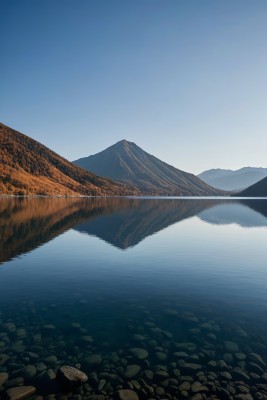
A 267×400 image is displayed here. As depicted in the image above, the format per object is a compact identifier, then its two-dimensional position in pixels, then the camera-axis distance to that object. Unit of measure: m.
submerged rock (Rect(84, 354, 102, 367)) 15.24
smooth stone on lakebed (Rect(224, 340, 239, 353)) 16.94
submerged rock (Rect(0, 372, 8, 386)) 13.49
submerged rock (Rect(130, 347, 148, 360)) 16.00
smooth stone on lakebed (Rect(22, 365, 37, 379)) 14.04
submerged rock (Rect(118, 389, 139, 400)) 12.73
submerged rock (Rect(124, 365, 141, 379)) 14.39
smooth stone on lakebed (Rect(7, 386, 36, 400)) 12.43
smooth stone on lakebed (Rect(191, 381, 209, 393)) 13.34
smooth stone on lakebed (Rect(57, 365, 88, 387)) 13.30
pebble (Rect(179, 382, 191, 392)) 13.38
